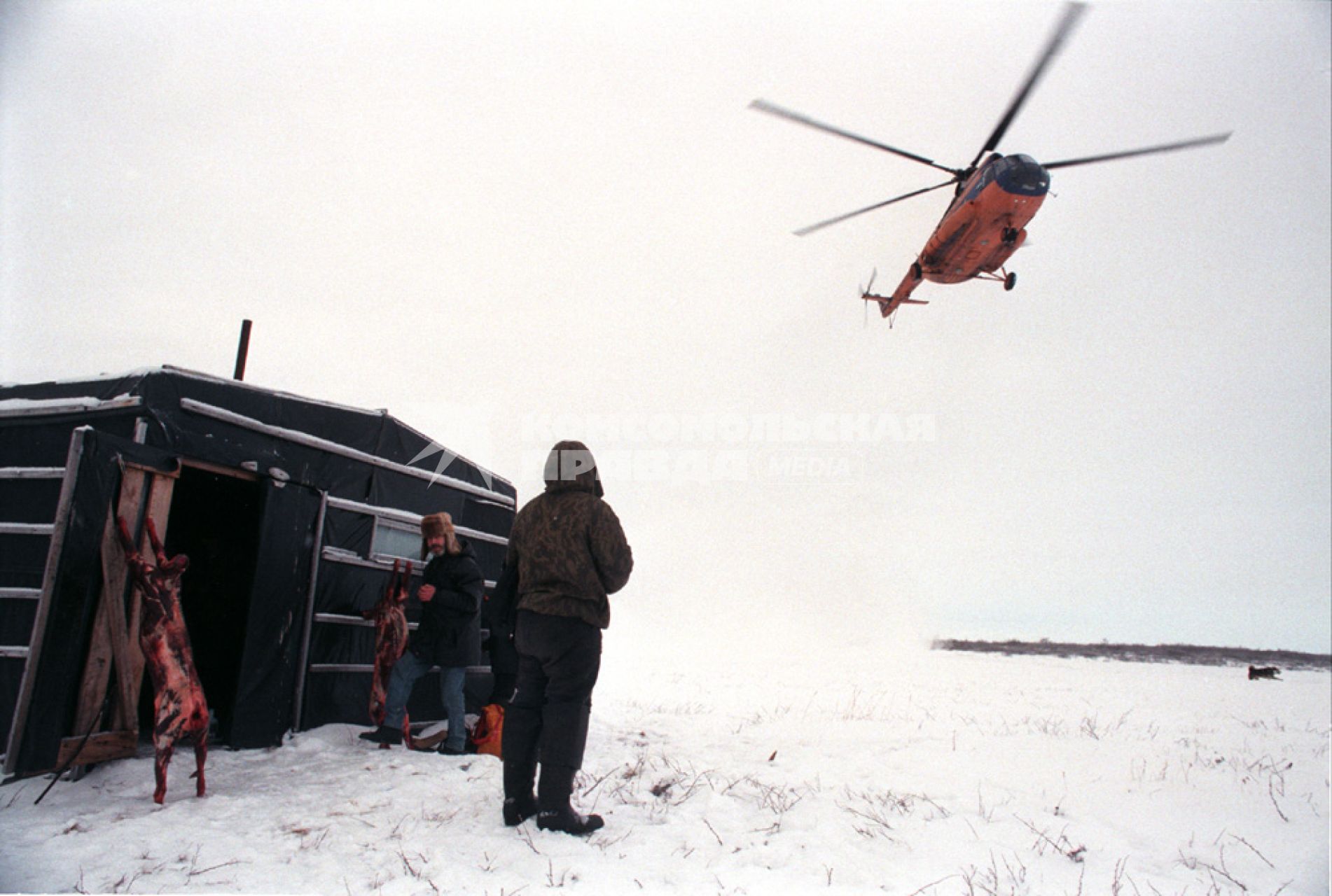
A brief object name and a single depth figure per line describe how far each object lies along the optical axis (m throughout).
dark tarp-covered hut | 4.41
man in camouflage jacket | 3.74
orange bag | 5.83
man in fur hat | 5.80
